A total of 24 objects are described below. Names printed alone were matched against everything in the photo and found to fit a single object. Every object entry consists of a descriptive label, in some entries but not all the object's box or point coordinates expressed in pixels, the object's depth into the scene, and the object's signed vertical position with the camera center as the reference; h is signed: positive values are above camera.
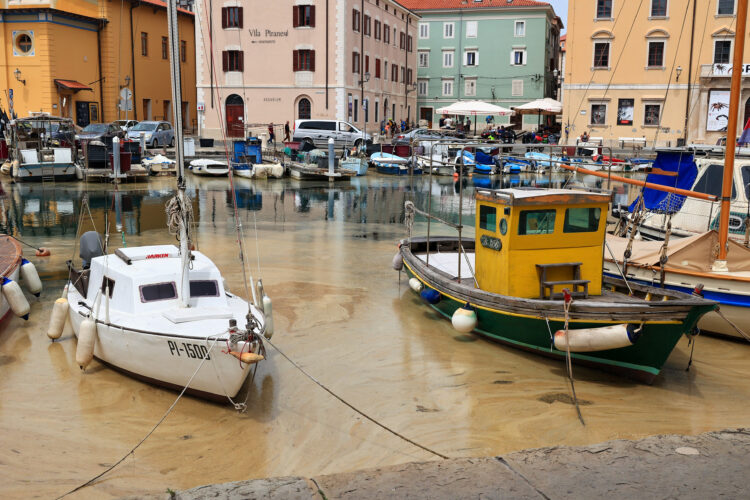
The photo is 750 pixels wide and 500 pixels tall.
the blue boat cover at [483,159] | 39.72 -1.27
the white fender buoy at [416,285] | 13.63 -2.70
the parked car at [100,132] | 34.50 -0.03
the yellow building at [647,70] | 44.31 +3.91
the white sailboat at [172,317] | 9.07 -2.41
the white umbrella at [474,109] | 44.06 +1.47
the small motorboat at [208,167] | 35.22 -1.59
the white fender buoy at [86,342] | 10.14 -2.79
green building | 65.62 +7.13
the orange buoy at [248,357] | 8.74 -2.56
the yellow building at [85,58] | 42.41 +4.35
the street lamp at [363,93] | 50.38 +2.74
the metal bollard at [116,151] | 30.70 -0.78
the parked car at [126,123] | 41.26 +0.47
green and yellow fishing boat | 9.85 -2.25
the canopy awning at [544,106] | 46.38 +1.76
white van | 42.58 +0.03
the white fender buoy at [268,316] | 9.68 -2.35
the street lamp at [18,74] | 42.00 +3.15
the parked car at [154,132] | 40.16 -0.01
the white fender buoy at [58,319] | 11.38 -2.80
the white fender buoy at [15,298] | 12.41 -2.71
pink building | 47.34 +4.44
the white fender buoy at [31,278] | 14.01 -2.69
